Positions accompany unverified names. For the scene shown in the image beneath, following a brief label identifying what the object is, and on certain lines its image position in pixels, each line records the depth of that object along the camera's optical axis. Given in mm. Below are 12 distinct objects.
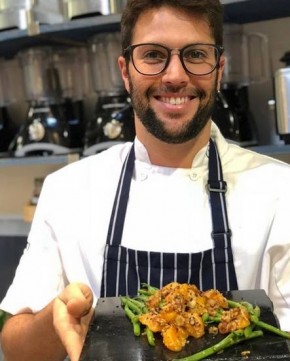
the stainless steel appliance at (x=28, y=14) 1728
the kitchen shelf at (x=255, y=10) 1541
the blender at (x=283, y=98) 1515
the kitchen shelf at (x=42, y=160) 1765
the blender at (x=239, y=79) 1648
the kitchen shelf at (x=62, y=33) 1646
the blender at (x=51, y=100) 1893
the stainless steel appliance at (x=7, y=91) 2080
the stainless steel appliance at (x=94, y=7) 1643
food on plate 747
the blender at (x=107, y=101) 1758
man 1142
